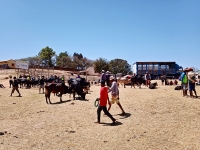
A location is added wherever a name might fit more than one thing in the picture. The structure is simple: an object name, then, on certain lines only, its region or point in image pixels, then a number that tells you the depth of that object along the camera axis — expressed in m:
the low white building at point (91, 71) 51.90
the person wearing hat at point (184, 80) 11.34
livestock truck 32.89
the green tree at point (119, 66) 54.94
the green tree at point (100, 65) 51.98
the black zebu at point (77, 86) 12.62
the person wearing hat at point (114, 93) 8.29
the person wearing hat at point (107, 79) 14.72
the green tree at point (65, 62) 61.65
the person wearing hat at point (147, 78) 18.57
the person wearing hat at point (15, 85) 15.55
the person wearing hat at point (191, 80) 10.94
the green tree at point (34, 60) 58.98
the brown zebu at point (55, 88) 12.36
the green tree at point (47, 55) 61.29
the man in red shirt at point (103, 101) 7.25
